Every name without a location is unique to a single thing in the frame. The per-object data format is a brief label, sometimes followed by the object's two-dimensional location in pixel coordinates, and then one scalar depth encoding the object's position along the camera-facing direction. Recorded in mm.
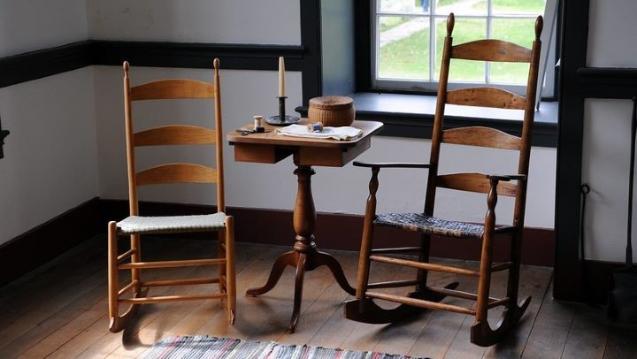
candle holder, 4273
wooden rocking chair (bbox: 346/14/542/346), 3971
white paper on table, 4047
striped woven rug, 3965
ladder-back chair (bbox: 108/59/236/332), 4117
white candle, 4168
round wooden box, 4230
